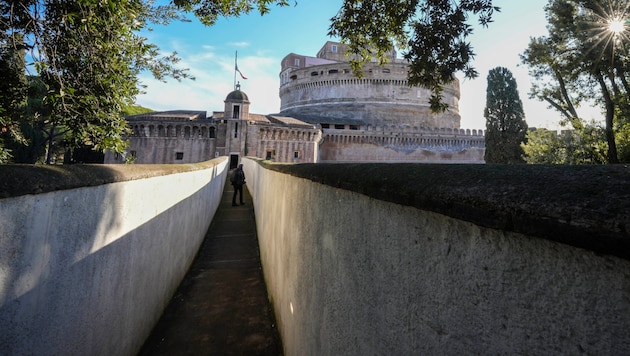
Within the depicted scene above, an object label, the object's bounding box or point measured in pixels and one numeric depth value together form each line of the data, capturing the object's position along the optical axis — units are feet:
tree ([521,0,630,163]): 36.88
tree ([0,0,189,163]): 14.67
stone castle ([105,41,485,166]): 105.40
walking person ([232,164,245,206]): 42.44
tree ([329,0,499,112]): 18.06
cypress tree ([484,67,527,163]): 63.93
